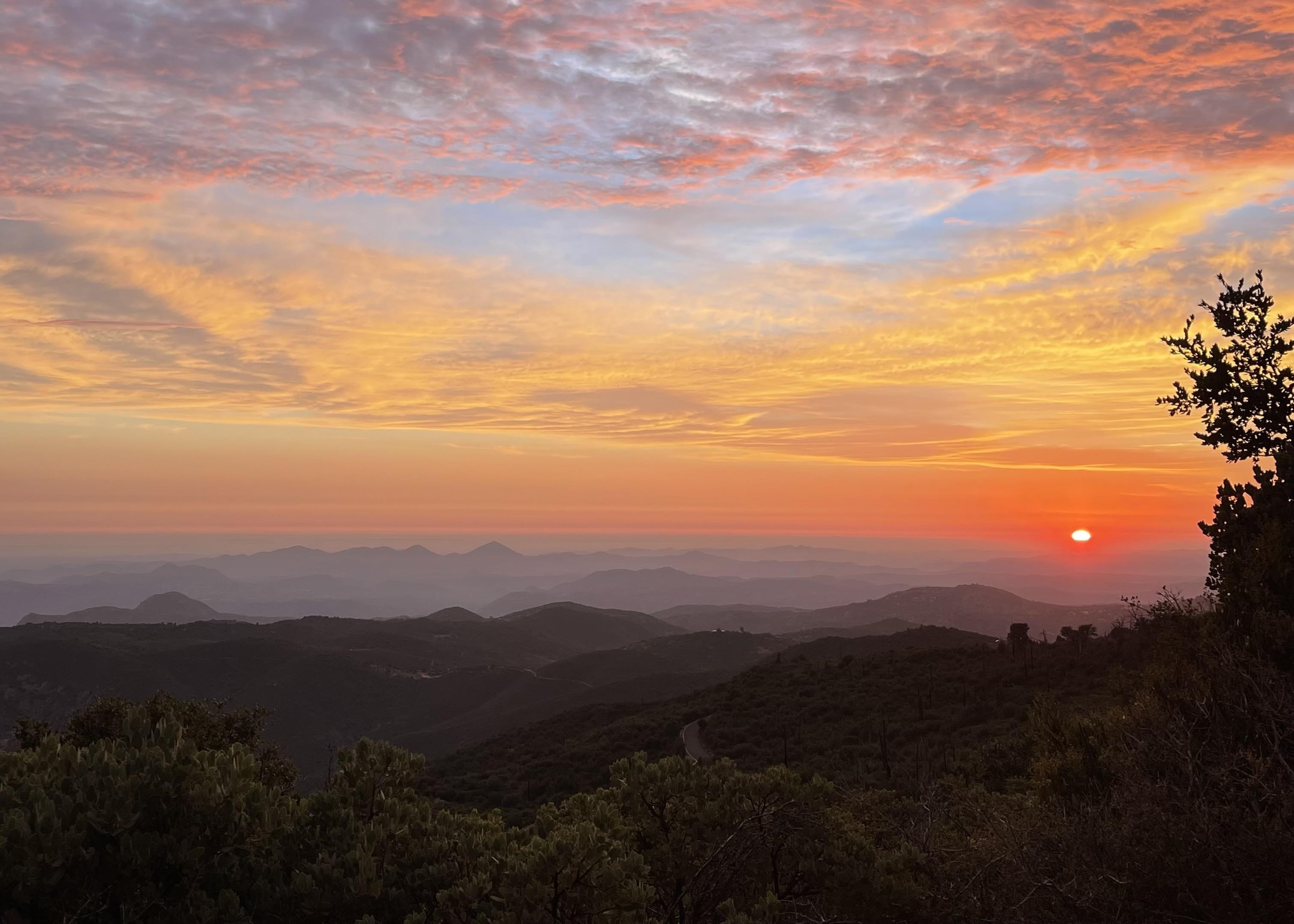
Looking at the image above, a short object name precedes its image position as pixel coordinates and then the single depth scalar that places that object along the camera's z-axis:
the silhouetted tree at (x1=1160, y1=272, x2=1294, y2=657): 11.27
